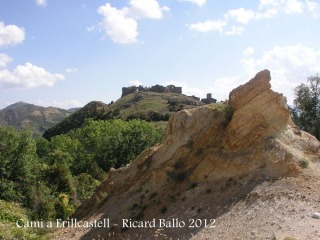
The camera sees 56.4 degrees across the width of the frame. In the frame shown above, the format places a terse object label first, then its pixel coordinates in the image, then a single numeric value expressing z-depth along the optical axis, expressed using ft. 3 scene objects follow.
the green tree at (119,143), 152.24
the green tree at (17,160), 96.52
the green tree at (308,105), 101.52
